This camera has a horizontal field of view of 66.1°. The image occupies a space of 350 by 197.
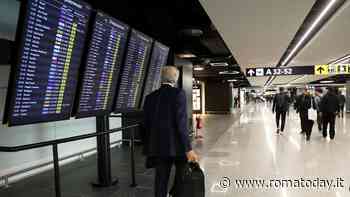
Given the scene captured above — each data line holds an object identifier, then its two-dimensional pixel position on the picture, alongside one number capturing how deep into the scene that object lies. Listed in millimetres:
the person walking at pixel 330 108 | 7382
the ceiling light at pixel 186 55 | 6750
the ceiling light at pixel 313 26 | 4243
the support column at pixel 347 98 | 19625
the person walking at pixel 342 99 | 14803
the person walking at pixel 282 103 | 8766
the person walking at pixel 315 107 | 9133
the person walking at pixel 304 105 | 7898
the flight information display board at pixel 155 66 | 4289
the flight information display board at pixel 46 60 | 1986
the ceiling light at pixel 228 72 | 15433
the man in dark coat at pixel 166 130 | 2480
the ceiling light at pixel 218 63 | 10582
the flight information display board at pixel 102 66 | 2826
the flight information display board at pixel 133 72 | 3570
